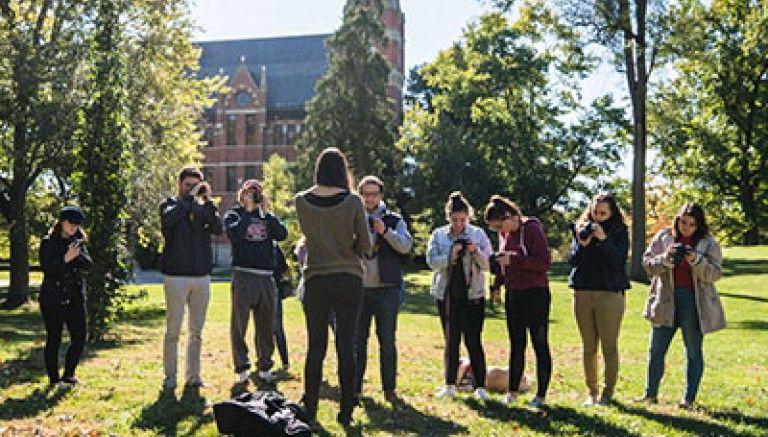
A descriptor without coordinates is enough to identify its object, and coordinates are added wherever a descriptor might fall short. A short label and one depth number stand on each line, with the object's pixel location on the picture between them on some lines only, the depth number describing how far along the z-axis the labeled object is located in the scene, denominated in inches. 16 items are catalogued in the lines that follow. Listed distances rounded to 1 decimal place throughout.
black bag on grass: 233.5
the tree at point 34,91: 782.5
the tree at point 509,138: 1678.2
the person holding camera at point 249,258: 355.3
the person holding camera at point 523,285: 307.4
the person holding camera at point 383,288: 319.9
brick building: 2637.8
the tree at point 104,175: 522.3
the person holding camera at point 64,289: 342.0
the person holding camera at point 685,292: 316.8
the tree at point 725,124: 1553.9
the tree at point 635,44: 1048.8
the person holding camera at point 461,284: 324.2
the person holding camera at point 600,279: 313.4
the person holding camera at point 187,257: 332.2
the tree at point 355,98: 1386.6
